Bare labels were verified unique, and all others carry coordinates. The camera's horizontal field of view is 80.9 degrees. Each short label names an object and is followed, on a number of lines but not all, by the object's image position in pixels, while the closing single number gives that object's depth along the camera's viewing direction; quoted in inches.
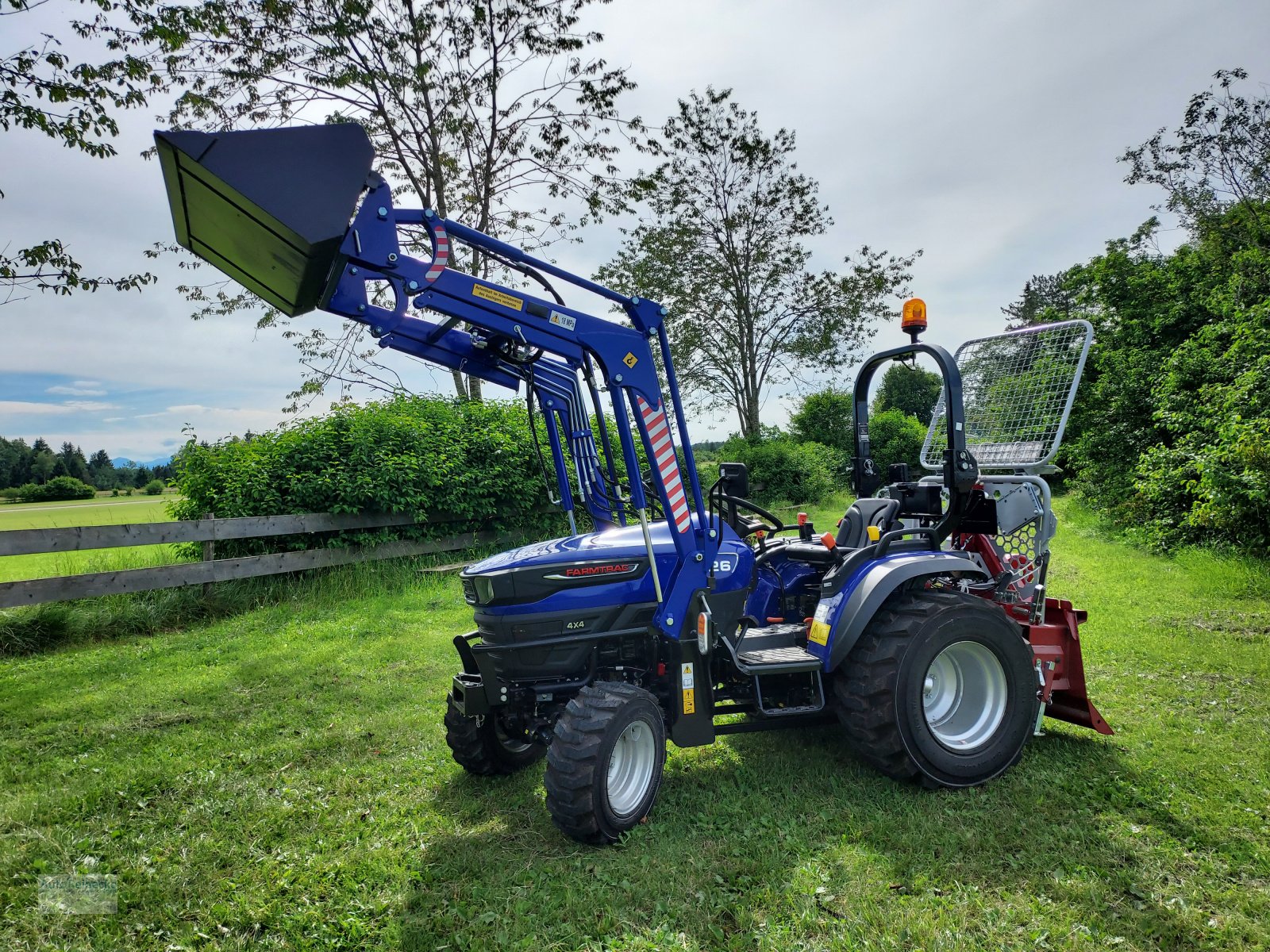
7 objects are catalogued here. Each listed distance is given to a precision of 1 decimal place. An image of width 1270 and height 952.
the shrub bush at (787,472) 784.3
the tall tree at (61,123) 269.7
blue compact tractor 126.0
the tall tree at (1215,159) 744.3
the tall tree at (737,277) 845.2
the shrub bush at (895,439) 1037.8
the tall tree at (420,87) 476.7
